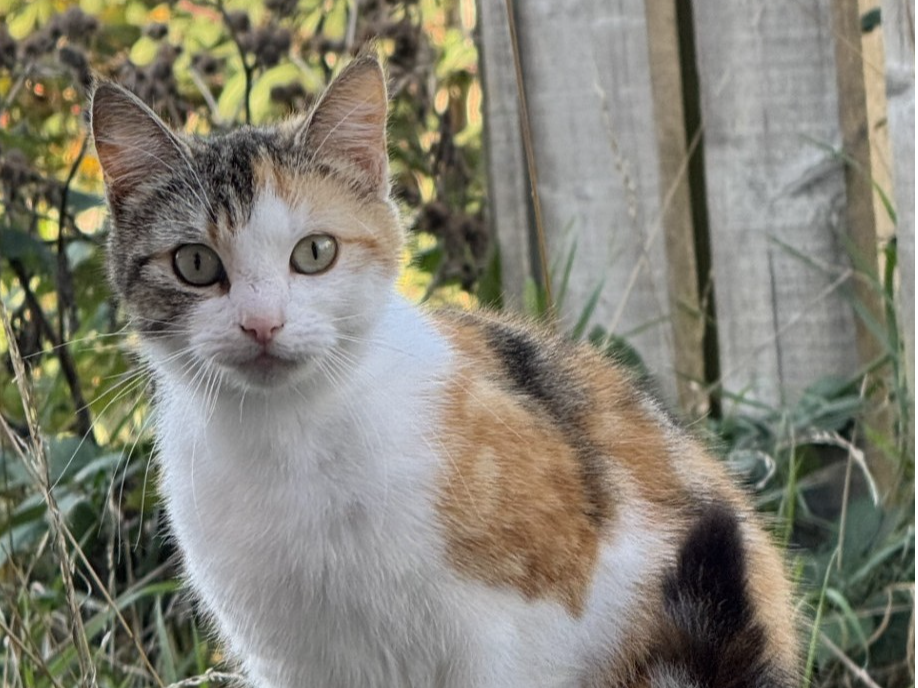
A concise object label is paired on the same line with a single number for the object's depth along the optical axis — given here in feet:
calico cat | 5.38
